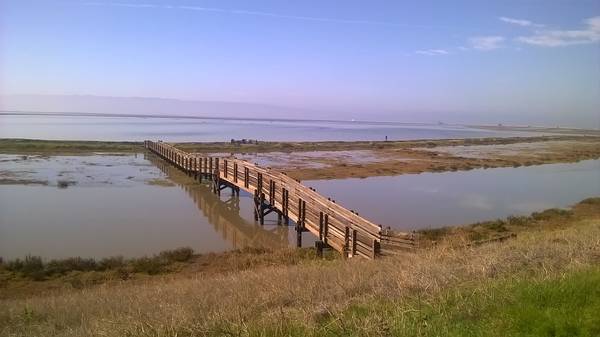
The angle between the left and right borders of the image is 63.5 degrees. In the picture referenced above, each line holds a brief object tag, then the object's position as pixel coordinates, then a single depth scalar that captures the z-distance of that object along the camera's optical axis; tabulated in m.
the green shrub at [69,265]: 13.11
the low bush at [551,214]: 20.57
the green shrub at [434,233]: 16.37
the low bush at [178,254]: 14.31
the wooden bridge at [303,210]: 12.34
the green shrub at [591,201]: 24.77
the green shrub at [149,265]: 13.30
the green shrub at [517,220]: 19.17
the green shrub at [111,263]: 13.42
